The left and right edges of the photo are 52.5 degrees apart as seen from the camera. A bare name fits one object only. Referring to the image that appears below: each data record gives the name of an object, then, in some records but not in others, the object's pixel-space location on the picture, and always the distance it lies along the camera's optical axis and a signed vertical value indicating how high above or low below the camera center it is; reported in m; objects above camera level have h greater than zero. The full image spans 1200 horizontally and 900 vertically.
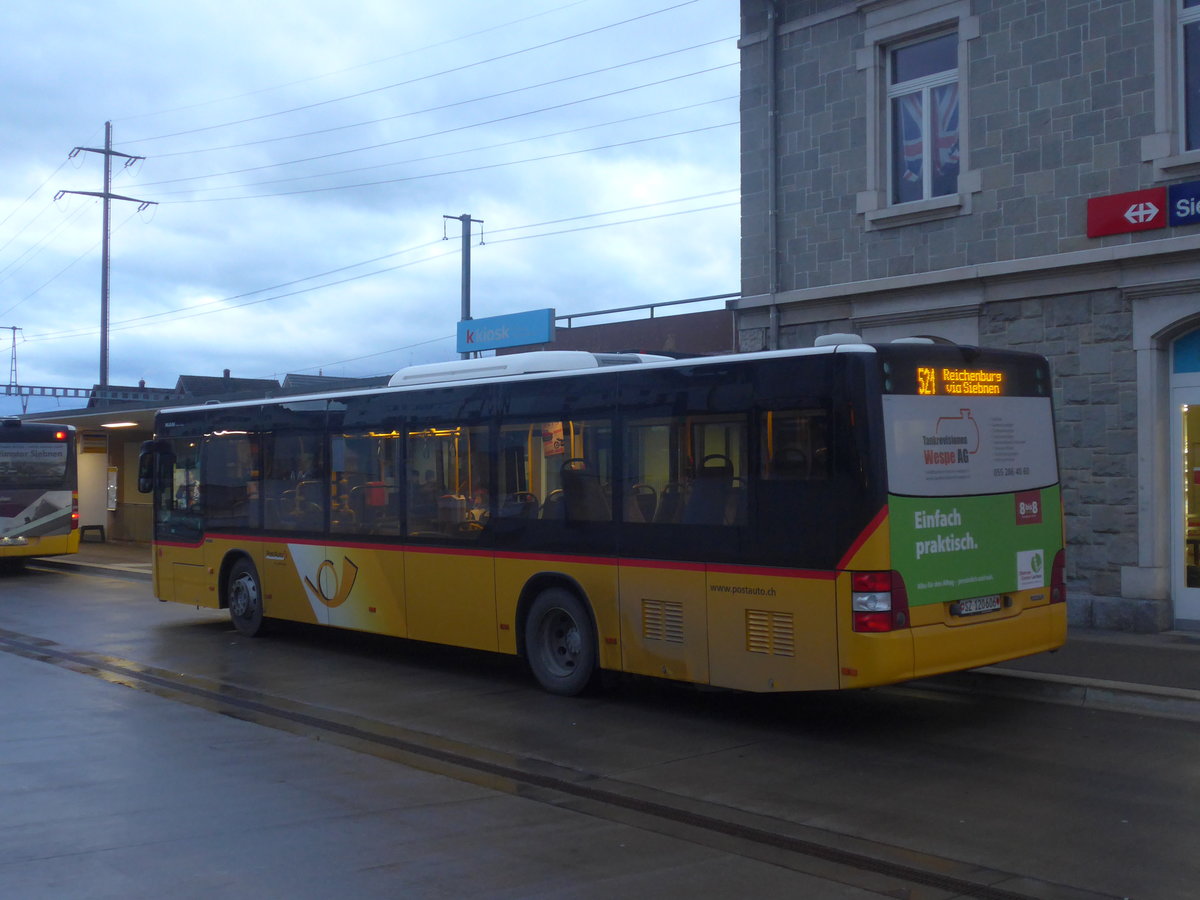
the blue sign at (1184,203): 12.55 +2.92
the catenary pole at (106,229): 43.09 +9.63
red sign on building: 12.83 +2.92
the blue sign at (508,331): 26.02 +3.51
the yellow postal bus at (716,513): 8.38 -0.22
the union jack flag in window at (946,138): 14.94 +4.29
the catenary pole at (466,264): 35.72 +6.59
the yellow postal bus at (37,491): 23.69 -0.07
